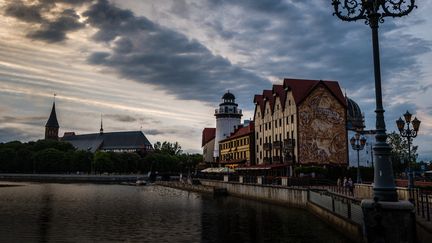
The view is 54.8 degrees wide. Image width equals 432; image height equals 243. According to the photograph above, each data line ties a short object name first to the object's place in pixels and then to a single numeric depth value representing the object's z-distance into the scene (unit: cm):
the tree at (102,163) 16225
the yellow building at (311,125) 6588
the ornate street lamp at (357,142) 4211
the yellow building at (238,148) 8600
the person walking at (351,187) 4100
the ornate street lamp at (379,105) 1513
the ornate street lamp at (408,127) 2662
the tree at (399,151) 9156
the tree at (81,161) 16488
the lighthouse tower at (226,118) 11075
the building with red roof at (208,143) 12303
